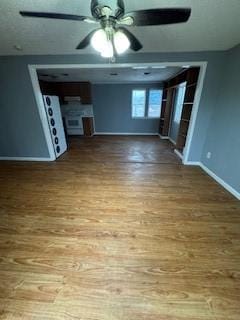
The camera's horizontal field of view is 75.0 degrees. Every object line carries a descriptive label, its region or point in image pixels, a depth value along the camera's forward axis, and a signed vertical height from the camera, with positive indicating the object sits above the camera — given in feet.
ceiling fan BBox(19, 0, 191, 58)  3.97 +1.94
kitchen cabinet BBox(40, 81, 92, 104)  19.64 +0.90
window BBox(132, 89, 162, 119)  20.21 -0.82
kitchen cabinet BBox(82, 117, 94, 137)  21.06 -3.63
